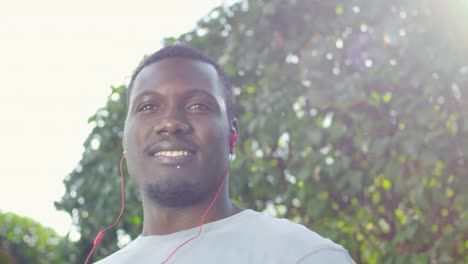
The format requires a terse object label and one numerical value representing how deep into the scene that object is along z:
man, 0.86
